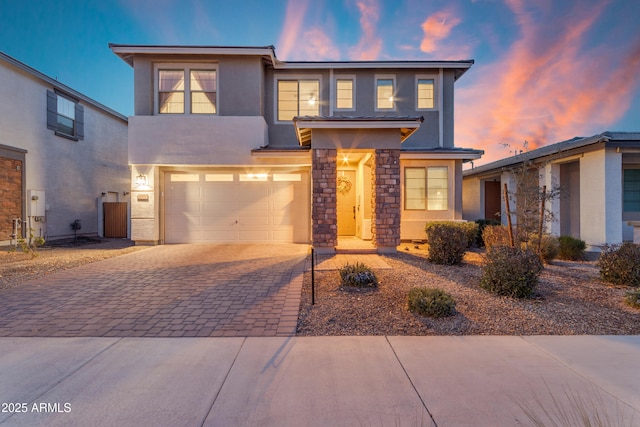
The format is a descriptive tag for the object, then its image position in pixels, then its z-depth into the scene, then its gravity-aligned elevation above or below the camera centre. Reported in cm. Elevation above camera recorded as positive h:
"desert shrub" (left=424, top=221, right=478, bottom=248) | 1032 -66
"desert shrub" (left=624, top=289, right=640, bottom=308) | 440 -136
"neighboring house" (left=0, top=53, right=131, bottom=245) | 1122 +250
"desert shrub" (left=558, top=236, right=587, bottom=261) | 816 -106
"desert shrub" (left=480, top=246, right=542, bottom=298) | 479 -106
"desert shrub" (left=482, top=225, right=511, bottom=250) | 804 -68
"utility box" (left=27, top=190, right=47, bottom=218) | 1179 +38
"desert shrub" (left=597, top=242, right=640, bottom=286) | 546 -105
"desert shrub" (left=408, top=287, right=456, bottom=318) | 399 -130
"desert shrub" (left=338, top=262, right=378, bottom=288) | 532 -124
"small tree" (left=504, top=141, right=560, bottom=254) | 718 +10
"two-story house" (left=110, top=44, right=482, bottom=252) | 1054 +265
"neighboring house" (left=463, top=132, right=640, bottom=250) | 945 +111
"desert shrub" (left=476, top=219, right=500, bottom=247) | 1081 -59
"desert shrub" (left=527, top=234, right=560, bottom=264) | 758 -93
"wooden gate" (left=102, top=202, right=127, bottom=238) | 1445 -41
